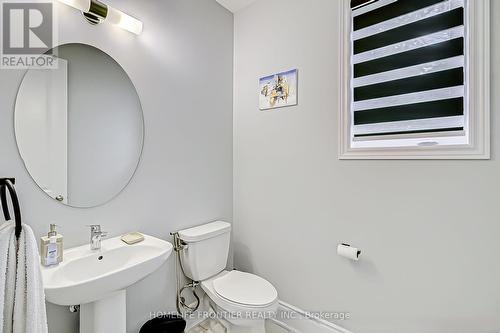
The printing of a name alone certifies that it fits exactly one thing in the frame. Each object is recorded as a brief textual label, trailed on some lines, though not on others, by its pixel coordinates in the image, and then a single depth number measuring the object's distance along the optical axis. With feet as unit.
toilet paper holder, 4.81
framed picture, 5.93
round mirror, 3.76
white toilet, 4.77
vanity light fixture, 3.82
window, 3.83
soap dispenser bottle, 3.50
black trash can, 4.83
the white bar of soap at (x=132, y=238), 4.45
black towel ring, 2.74
